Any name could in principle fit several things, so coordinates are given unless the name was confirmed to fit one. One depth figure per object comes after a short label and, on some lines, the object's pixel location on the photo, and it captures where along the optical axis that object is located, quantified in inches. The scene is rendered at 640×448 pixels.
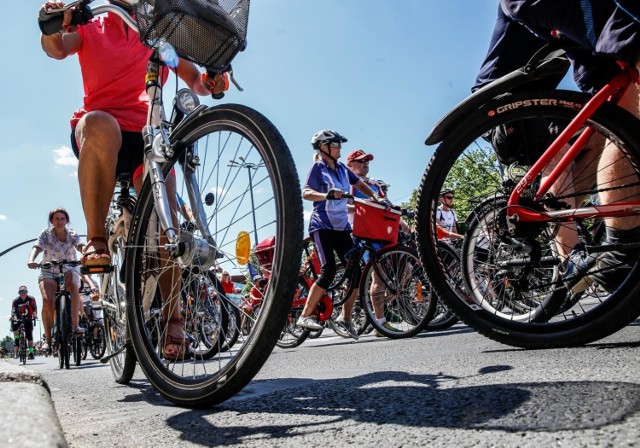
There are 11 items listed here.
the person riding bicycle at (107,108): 106.0
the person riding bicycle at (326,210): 221.1
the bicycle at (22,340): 518.9
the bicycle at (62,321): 256.4
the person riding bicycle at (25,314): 528.1
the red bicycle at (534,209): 72.2
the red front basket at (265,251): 73.9
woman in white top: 275.9
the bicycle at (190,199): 63.4
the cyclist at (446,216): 275.3
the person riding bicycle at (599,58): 65.4
